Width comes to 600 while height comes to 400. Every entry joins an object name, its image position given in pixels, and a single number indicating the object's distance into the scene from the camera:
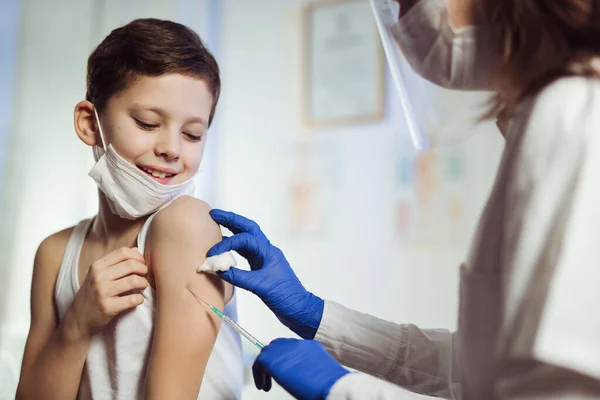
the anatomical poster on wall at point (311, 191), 2.11
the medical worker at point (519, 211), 0.56
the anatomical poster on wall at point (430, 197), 1.82
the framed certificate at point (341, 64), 2.06
